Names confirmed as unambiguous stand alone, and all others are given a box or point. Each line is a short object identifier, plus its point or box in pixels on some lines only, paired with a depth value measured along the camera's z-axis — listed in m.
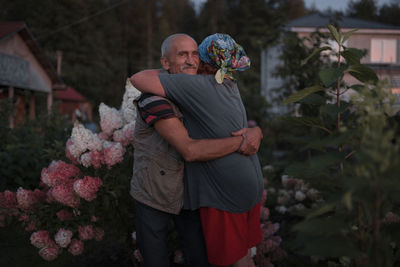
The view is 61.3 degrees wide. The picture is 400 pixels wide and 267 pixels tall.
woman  1.84
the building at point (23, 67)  15.68
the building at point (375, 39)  18.73
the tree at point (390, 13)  32.91
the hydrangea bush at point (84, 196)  2.51
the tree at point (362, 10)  30.02
